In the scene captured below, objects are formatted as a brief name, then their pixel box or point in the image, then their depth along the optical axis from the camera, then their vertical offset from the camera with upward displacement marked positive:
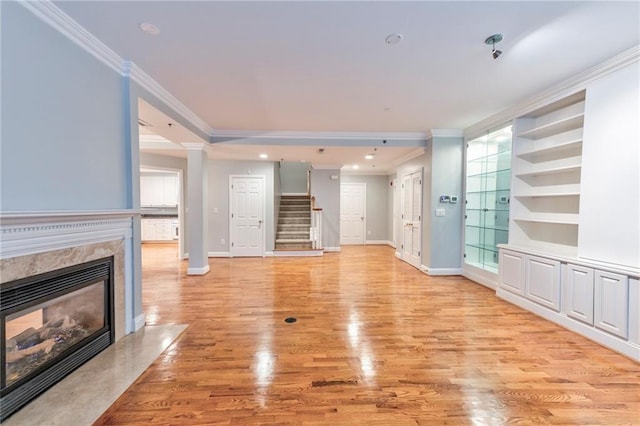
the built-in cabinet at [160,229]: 8.68 -0.74
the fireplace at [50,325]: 1.67 -0.93
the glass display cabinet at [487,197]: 4.15 +0.21
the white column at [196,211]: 5.00 -0.08
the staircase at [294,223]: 7.29 -0.47
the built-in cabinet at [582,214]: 2.38 -0.04
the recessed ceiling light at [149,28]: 2.03 +1.41
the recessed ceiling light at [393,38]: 2.14 +1.42
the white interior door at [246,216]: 6.67 -0.22
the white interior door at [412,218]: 5.54 -0.21
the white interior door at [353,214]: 8.92 -0.19
